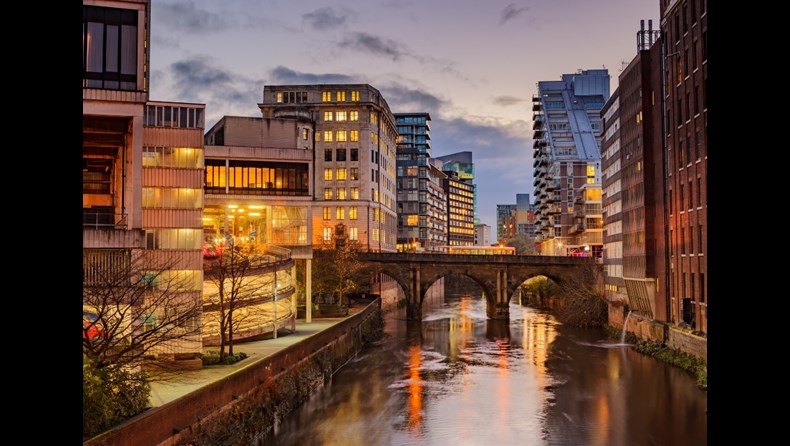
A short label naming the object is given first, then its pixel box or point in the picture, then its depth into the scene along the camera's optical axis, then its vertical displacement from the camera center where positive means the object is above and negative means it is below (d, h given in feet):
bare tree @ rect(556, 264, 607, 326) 261.03 -15.79
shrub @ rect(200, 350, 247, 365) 116.16 -16.71
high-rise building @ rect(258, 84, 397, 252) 361.10 +52.77
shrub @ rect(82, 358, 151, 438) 67.12 -14.04
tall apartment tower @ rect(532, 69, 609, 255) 393.09 +64.06
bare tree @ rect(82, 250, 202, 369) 83.34 -5.56
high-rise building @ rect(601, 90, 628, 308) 235.61 +18.17
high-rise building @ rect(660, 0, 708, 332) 154.20 +23.93
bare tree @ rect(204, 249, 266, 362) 132.26 -6.49
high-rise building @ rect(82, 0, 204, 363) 105.70 +15.64
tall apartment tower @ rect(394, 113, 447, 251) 567.59 +46.07
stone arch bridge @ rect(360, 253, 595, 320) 294.25 -5.61
